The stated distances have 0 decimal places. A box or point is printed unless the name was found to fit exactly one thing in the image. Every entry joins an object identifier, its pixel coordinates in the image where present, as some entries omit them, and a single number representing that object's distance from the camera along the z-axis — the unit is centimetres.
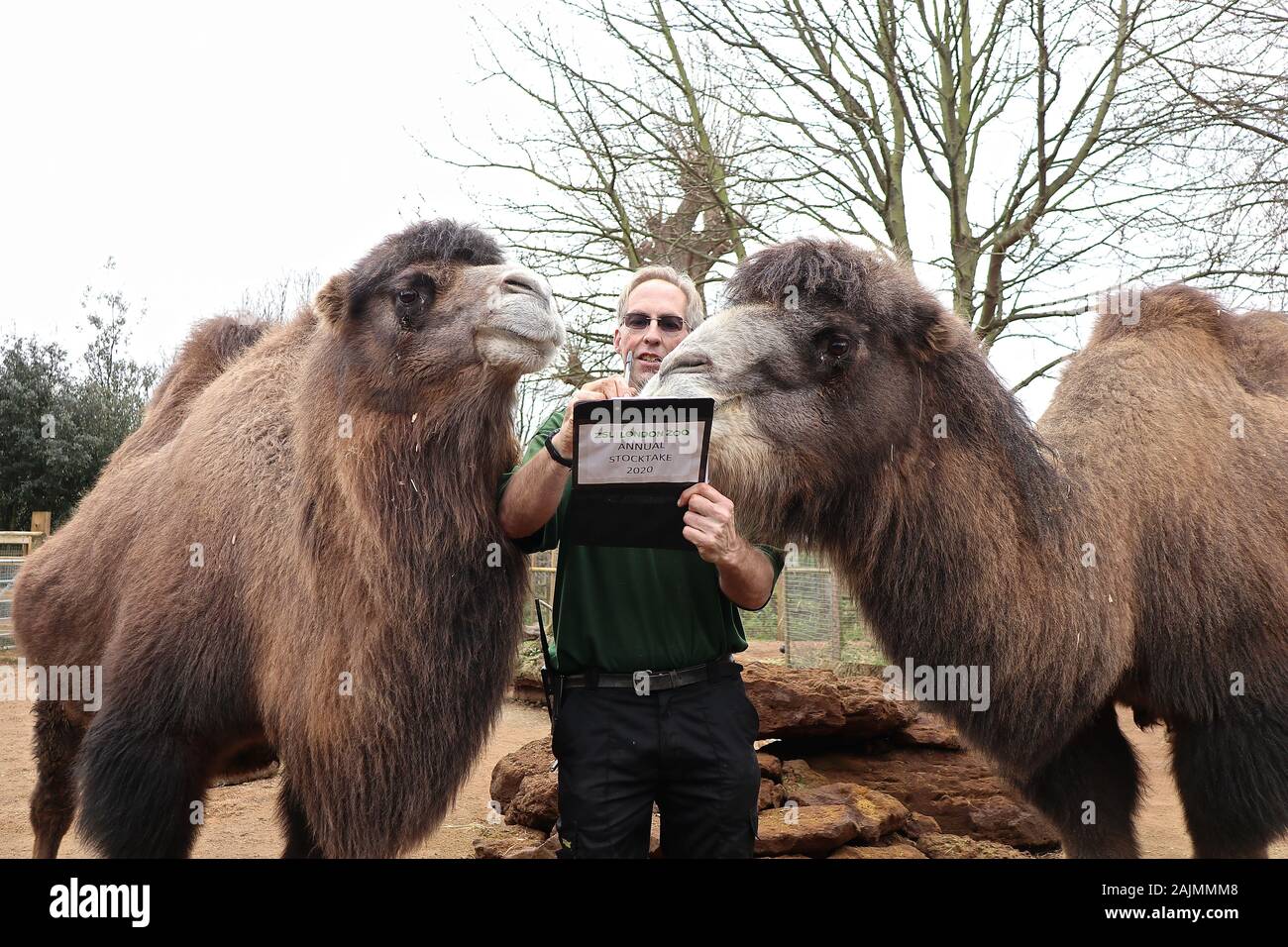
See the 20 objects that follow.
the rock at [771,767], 608
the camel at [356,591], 333
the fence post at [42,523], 1451
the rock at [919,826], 594
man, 305
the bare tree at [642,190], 1331
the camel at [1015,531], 320
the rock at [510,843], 570
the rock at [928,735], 658
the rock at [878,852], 546
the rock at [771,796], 582
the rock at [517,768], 677
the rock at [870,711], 639
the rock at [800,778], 611
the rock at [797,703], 627
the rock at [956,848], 575
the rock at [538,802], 616
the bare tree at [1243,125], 924
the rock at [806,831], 529
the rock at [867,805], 557
